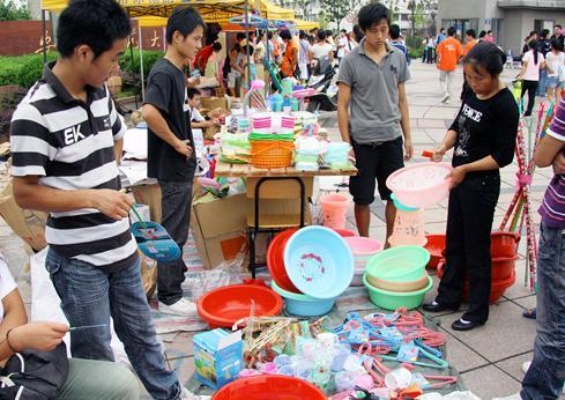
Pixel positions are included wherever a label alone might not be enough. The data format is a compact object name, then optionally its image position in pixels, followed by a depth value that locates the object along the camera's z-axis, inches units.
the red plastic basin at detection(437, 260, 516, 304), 151.3
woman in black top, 128.2
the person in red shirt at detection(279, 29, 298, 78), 560.7
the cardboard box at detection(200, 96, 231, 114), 342.6
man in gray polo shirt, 173.2
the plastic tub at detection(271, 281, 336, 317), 146.7
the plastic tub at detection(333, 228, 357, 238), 185.0
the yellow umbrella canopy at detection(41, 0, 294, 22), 276.8
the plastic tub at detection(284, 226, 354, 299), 150.7
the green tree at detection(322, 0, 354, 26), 2419.0
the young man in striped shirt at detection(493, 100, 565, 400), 94.9
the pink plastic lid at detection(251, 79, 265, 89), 253.3
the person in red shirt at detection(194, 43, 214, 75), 425.7
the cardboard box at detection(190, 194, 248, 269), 179.3
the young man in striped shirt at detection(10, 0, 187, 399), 76.5
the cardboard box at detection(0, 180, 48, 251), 164.7
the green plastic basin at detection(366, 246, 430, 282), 157.8
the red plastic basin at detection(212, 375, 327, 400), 104.4
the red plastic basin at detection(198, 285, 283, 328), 147.6
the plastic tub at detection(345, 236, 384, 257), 172.0
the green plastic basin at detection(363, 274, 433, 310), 150.8
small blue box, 114.4
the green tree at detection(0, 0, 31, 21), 823.6
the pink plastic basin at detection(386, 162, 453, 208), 143.0
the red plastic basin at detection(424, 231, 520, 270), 153.0
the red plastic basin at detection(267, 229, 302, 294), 151.7
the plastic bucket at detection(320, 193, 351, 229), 203.5
